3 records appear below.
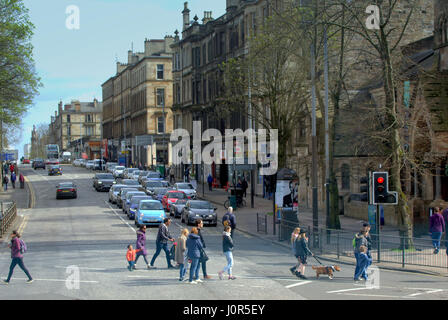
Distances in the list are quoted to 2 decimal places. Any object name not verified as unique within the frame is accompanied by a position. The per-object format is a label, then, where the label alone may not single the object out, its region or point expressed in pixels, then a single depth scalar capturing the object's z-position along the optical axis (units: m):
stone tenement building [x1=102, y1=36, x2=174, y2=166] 92.38
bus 142.88
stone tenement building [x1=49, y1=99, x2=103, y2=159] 173.75
